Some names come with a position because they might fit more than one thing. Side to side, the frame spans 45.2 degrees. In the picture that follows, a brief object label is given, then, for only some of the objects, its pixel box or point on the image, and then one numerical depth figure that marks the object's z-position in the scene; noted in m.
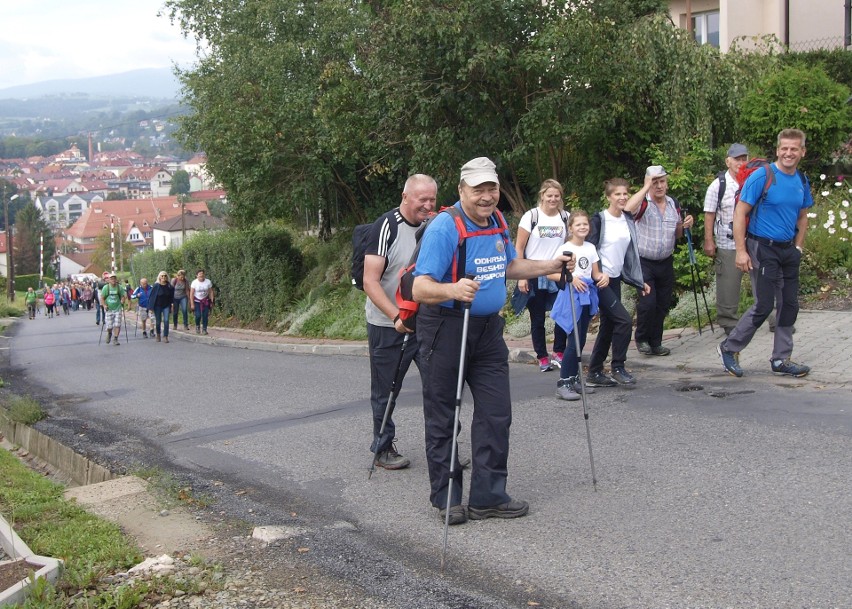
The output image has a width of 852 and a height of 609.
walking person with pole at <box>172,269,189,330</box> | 27.33
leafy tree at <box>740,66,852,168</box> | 14.85
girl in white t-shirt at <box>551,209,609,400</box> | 9.08
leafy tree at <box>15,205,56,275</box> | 129.12
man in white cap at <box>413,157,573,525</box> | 5.69
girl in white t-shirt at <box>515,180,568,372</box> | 9.66
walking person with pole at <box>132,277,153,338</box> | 26.30
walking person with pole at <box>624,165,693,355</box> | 10.15
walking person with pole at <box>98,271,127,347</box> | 24.66
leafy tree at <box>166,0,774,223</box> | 16.27
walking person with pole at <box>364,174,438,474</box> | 6.77
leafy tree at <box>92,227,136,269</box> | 115.31
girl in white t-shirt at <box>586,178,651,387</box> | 9.31
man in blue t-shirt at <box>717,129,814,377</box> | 8.58
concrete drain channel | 5.23
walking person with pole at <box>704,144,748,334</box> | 10.58
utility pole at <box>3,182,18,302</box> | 78.55
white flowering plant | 12.73
